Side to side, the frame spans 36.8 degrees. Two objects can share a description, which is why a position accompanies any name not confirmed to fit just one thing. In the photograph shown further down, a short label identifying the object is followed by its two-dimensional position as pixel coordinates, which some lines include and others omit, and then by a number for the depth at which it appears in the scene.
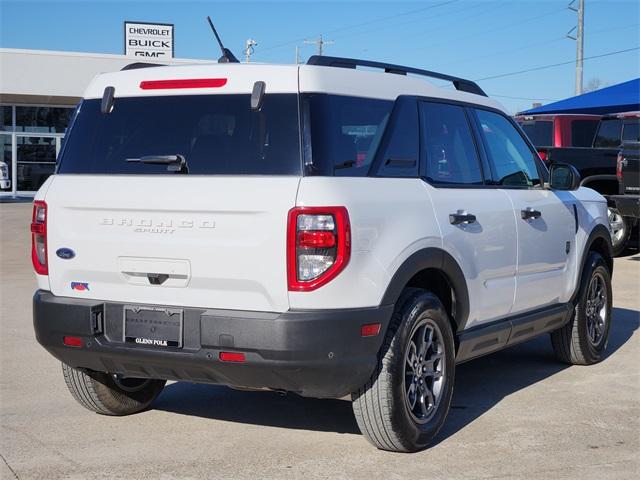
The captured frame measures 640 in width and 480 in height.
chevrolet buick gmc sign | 39.22
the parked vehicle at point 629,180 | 13.48
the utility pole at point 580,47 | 33.28
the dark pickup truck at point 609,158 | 14.80
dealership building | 28.52
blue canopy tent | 18.80
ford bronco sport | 4.46
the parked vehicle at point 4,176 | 27.62
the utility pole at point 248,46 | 46.75
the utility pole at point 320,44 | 65.25
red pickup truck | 16.36
